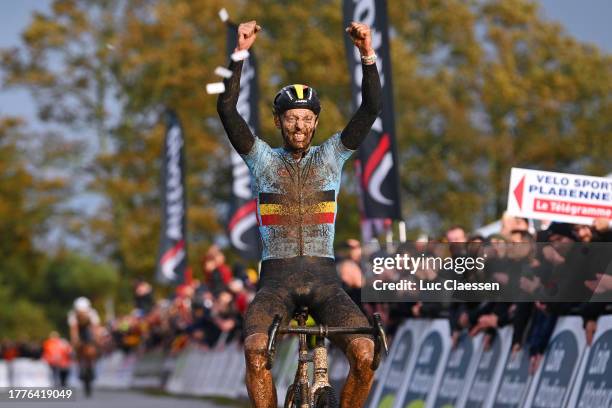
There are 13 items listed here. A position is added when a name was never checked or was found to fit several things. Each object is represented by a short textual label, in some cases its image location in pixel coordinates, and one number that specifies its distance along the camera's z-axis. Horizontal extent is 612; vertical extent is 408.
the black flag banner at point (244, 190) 25.11
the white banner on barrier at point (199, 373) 26.72
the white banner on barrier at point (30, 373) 44.00
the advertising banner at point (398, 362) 15.11
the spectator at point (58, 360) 37.44
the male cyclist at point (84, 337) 32.22
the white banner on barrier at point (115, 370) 36.91
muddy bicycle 8.45
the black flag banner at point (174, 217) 33.38
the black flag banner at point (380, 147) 18.88
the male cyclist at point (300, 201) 8.73
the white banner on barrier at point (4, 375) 44.00
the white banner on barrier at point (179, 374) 29.30
